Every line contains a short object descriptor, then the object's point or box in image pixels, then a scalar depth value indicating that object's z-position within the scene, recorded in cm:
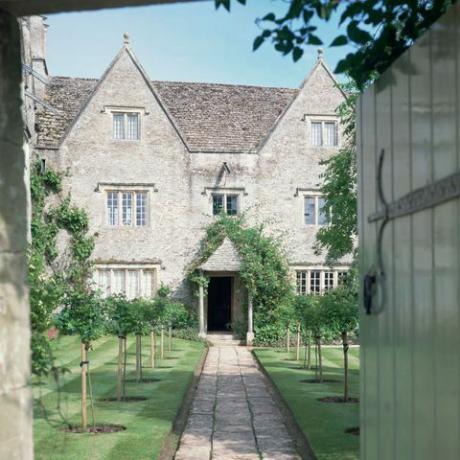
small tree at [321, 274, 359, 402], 1188
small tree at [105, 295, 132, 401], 1191
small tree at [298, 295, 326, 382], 1249
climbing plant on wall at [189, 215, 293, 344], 2238
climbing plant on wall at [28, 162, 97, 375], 2224
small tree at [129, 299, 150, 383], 1204
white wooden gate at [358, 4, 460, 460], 220
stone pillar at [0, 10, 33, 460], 272
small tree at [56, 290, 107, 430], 924
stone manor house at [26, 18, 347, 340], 2316
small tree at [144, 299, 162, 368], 1432
